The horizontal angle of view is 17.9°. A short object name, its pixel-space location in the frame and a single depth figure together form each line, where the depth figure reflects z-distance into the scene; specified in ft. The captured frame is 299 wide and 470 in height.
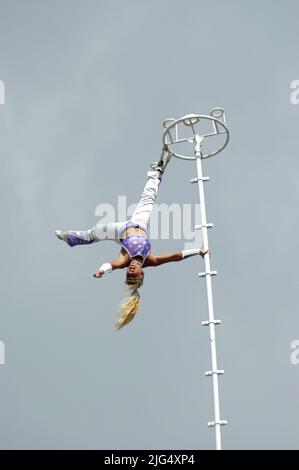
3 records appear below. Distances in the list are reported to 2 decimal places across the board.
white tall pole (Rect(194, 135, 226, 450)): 64.69
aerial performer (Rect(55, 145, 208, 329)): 73.46
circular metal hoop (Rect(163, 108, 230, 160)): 75.51
